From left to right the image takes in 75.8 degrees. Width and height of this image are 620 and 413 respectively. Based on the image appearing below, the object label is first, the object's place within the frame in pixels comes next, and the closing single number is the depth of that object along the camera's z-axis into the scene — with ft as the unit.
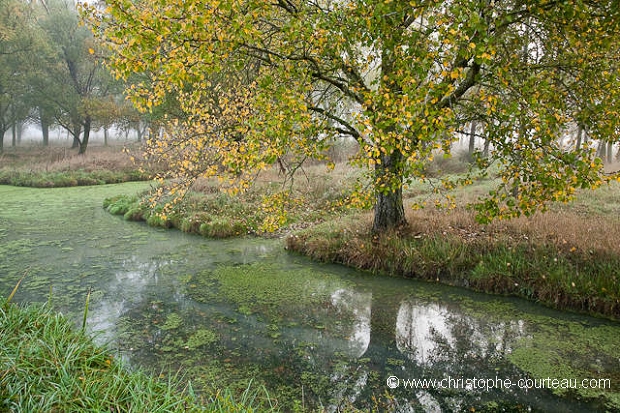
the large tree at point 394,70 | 15.87
